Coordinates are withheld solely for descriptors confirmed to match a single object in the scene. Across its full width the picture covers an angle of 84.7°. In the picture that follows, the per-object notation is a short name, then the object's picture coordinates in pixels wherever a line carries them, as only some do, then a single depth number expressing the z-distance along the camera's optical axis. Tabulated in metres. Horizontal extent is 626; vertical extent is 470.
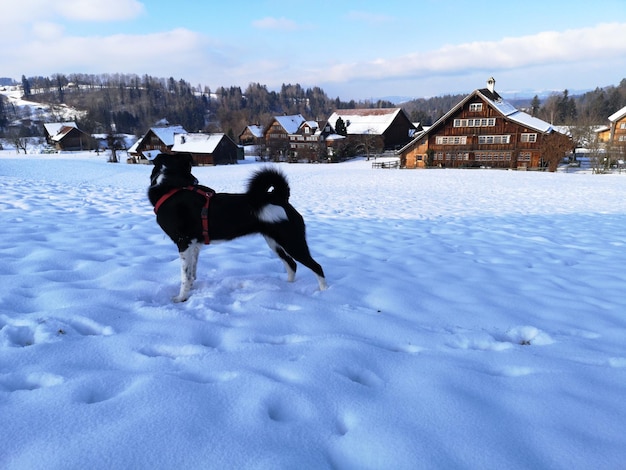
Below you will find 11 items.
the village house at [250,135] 78.00
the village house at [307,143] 53.44
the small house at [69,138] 73.62
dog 3.40
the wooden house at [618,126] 49.53
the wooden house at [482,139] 36.91
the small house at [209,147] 52.81
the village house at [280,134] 58.41
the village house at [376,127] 58.47
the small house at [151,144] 56.56
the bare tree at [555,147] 33.66
